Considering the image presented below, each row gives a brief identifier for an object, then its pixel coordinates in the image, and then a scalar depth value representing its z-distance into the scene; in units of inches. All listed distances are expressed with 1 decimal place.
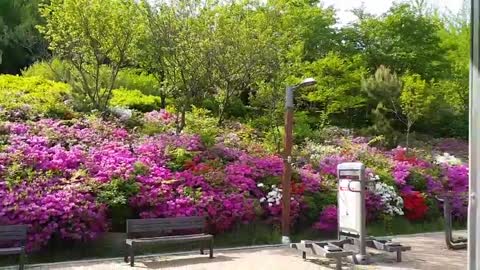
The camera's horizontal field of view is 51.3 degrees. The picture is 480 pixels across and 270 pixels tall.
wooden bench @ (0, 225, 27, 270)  225.6
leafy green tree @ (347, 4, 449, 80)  772.6
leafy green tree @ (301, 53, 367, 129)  632.4
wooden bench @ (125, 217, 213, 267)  259.4
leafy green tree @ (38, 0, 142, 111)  425.1
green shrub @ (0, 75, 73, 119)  422.0
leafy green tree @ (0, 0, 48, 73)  680.4
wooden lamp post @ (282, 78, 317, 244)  315.6
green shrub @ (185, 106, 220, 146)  419.1
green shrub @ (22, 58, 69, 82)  565.5
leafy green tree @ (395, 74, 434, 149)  630.5
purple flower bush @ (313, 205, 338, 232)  347.9
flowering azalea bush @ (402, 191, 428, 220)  398.9
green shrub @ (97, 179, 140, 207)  285.9
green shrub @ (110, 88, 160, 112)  534.3
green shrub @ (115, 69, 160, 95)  590.2
